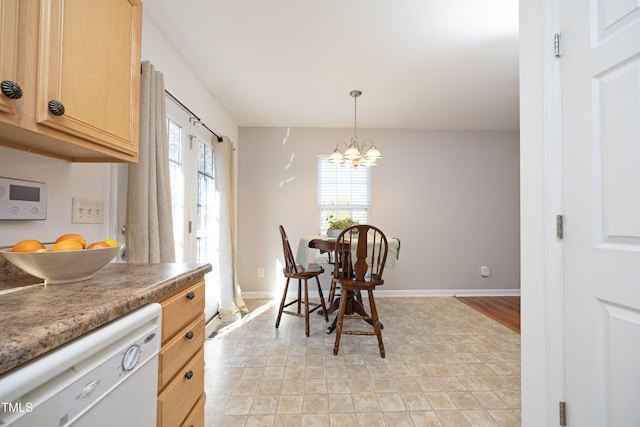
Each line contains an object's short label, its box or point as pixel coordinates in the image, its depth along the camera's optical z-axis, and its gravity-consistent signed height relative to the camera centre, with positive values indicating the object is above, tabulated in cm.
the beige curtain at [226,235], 309 -20
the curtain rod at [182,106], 212 +95
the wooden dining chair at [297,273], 268 -55
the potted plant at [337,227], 297 -9
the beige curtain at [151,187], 153 +18
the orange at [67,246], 82 -9
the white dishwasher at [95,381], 43 -32
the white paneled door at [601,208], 89 +5
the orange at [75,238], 92 -7
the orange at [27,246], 80 -9
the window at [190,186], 231 +31
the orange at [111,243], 97 -9
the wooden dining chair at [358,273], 222 -48
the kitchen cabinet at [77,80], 76 +45
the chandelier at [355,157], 281 +65
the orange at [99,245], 90 -10
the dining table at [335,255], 255 -39
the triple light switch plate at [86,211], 129 +3
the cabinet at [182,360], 86 -51
